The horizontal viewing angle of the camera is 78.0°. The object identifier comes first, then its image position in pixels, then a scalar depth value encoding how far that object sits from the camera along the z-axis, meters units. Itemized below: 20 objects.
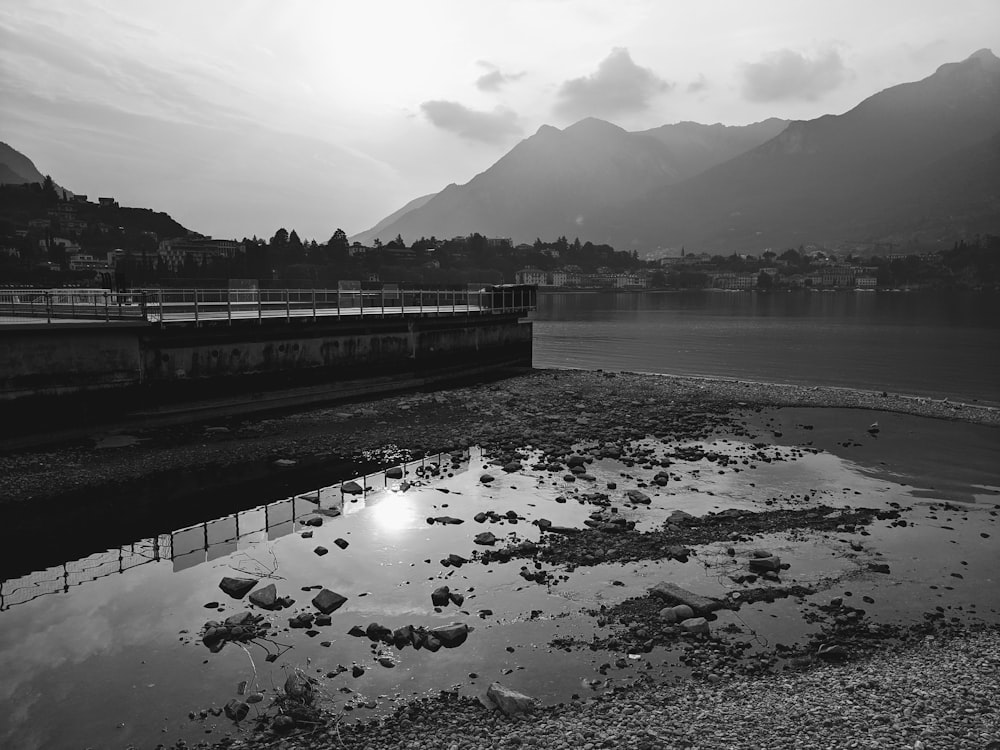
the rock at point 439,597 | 12.09
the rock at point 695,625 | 10.82
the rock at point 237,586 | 12.55
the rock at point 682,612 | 11.32
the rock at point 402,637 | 10.63
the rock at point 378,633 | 10.79
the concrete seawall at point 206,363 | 24.02
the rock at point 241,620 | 11.15
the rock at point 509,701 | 8.64
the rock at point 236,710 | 8.68
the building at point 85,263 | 167.62
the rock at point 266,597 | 11.95
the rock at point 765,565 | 13.57
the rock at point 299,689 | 8.96
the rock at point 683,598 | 11.62
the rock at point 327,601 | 11.81
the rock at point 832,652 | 10.19
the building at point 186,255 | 183.43
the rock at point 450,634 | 10.66
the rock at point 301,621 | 11.20
